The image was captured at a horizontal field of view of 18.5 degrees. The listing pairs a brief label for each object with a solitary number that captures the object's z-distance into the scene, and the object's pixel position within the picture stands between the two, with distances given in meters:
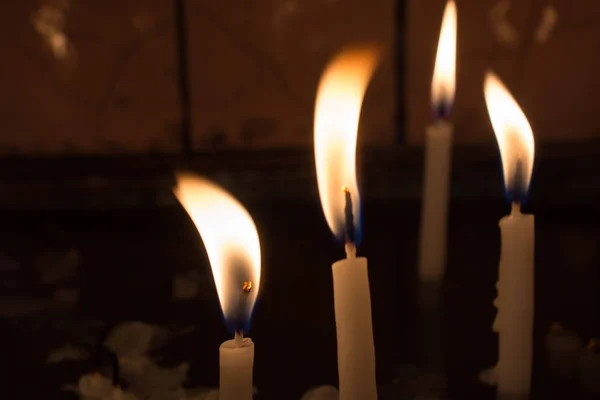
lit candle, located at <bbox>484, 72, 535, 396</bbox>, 0.60
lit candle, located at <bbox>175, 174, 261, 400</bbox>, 0.55
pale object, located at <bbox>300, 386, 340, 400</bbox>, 0.61
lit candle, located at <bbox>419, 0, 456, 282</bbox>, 0.70
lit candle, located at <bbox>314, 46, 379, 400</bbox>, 0.56
